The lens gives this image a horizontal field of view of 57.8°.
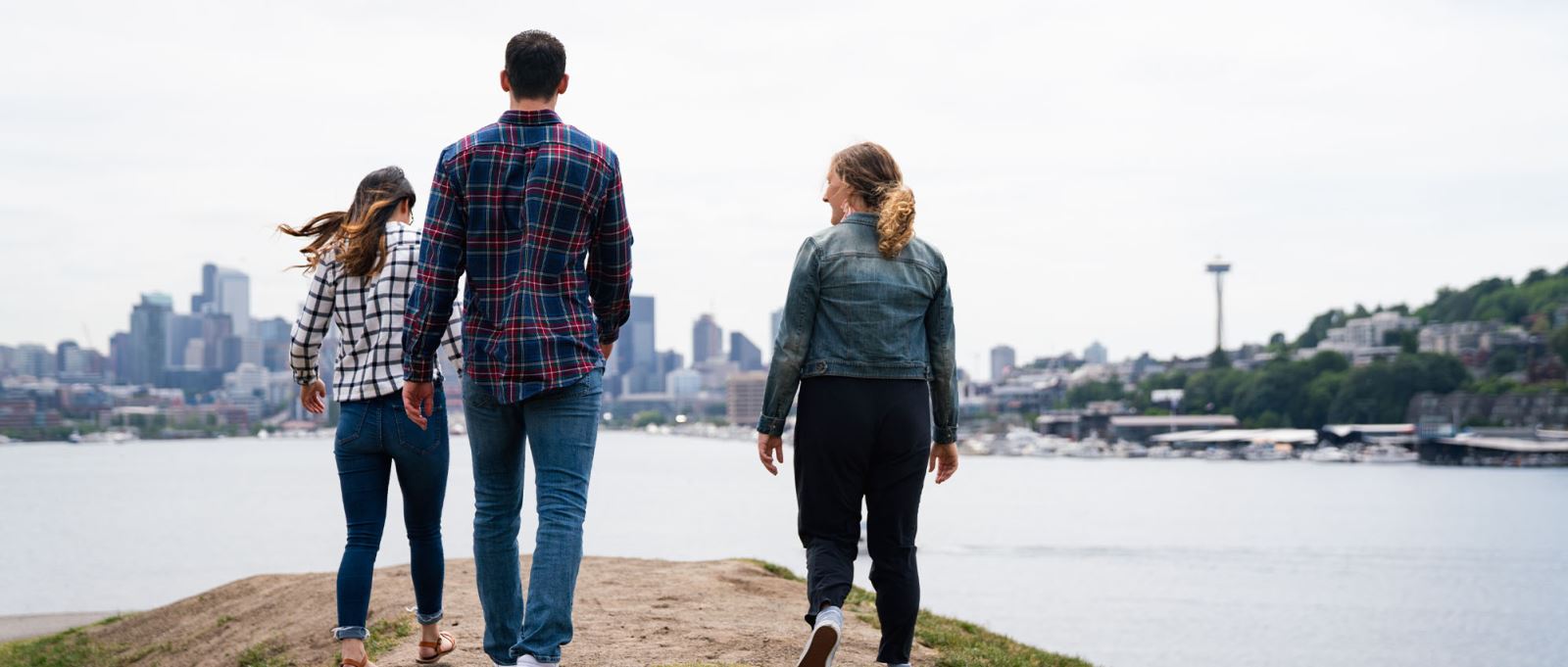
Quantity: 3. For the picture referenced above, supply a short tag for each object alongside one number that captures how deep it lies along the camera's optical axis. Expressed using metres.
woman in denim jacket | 5.84
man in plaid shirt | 5.14
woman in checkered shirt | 6.07
